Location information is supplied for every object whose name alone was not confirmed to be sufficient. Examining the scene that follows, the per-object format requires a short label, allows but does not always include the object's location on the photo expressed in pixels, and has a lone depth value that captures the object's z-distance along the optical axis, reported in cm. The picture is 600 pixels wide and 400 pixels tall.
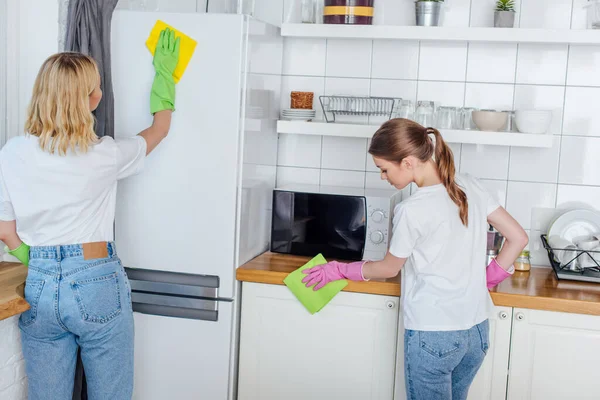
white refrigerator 244
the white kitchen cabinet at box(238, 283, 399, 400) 251
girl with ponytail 206
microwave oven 267
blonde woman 187
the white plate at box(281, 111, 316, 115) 286
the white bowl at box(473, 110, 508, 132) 270
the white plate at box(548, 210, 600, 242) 279
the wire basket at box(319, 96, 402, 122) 284
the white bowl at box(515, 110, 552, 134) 266
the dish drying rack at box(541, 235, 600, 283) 259
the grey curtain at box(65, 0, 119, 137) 218
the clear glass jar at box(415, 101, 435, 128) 275
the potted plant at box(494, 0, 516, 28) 271
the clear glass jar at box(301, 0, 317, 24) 288
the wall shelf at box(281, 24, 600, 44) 260
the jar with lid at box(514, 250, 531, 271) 279
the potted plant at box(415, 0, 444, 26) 273
